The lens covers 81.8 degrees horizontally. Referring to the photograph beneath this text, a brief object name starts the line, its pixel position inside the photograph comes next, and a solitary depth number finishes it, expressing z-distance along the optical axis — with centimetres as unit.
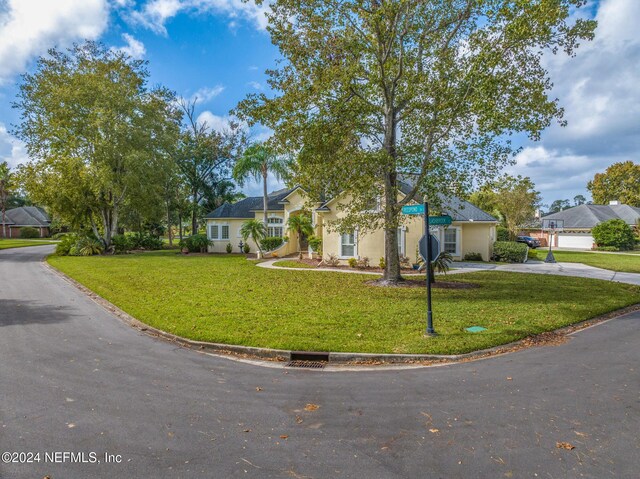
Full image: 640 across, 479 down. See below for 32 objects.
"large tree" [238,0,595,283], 1141
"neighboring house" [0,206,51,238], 5675
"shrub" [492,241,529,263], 2375
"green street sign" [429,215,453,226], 834
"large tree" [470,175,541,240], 3484
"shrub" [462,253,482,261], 2416
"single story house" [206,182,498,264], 2031
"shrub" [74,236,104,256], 2743
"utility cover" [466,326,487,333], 813
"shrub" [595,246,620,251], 3549
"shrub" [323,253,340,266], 2102
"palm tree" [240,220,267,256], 2534
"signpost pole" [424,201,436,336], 780
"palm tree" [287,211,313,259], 2505
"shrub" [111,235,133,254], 3055
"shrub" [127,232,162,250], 3442
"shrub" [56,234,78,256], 2720
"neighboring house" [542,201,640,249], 4144
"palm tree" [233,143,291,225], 2658
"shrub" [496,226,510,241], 3241
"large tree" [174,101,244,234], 3922
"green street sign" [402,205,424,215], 825
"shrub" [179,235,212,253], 3047
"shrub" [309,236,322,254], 2297
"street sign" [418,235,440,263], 782
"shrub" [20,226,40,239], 5481
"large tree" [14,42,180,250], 2667
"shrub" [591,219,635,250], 3512
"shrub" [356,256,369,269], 2011
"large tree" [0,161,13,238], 5291
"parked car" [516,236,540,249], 3646
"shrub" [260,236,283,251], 2625
